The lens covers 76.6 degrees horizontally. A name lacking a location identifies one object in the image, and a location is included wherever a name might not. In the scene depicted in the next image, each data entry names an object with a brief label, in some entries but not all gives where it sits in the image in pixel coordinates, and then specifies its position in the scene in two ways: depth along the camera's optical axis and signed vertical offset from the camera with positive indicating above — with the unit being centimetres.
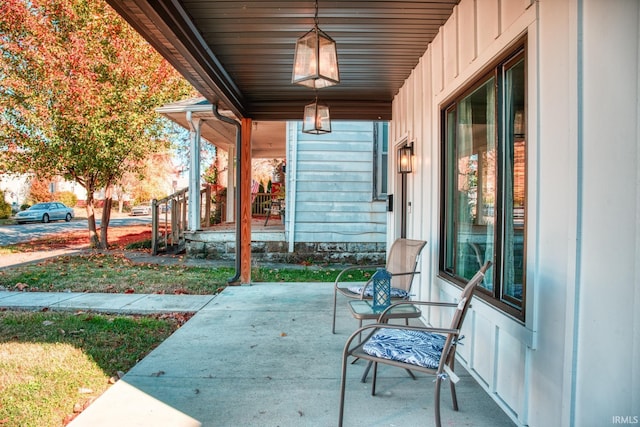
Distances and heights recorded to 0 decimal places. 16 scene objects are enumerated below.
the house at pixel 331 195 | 806 +30
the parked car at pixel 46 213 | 1985 -29
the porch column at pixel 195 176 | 832 +67
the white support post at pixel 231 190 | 1153 +53
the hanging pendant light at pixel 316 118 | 437 +99
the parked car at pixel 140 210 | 2727 -13
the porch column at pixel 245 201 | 592 +11
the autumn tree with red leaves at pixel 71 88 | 859 +260
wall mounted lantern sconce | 452 +57
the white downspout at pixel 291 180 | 797 +58
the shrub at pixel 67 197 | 2751 +70
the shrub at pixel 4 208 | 2220 -8
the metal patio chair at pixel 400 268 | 350 -56
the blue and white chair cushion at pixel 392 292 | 342 -72
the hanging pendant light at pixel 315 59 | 280 +105
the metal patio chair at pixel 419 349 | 187 -71
